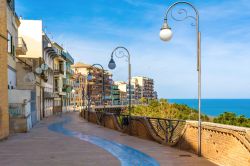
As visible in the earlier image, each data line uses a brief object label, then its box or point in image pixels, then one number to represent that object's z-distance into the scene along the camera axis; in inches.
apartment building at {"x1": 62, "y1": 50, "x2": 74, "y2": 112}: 3067.2
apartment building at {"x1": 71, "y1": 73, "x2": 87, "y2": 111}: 5339.1
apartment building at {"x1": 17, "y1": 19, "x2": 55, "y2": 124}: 1287.0
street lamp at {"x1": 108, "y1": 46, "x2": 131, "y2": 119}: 972.6
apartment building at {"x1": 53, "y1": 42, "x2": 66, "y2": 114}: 2559.1
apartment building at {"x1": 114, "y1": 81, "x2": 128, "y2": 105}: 7634.4
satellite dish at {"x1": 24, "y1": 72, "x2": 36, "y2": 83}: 1257.7
